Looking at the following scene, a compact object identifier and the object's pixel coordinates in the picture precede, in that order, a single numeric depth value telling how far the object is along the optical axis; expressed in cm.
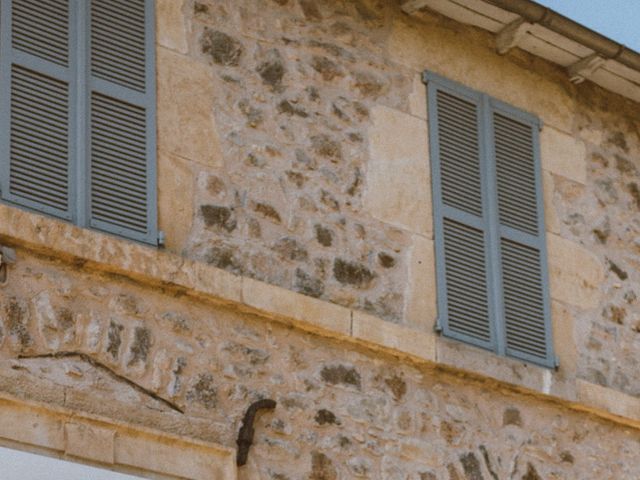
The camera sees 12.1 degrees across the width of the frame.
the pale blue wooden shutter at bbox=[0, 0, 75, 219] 1284
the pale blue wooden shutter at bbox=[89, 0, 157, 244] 1324
